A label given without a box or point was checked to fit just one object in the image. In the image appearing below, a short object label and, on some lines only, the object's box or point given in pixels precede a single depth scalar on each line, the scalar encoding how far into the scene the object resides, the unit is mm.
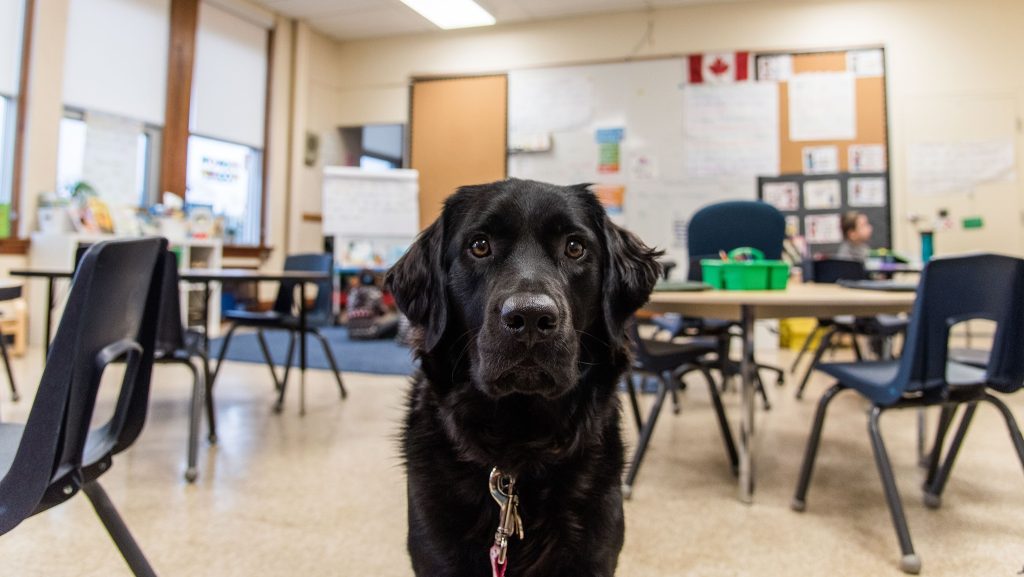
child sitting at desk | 4559
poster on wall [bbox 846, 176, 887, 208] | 5379
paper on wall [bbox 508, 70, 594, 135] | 6176
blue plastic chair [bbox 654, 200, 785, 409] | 2998
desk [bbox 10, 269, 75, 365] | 2258
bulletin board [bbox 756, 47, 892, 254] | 5398
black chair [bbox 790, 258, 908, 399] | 2701
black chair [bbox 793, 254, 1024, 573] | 1435
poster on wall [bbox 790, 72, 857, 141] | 5465
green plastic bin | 1889
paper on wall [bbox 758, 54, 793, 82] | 5633
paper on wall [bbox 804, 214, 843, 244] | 5449
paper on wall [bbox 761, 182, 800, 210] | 5543
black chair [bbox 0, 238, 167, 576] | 777
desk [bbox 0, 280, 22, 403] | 1571
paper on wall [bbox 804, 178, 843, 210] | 5434
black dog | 895
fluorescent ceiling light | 5566
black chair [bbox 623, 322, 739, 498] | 1956
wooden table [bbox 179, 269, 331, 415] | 2363
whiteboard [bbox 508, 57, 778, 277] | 5699
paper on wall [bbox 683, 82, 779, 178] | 5648
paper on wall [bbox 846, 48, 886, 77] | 5453
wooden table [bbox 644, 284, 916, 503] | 1561
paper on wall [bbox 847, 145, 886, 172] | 5402
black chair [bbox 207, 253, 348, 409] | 2885
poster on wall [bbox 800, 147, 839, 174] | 5469
